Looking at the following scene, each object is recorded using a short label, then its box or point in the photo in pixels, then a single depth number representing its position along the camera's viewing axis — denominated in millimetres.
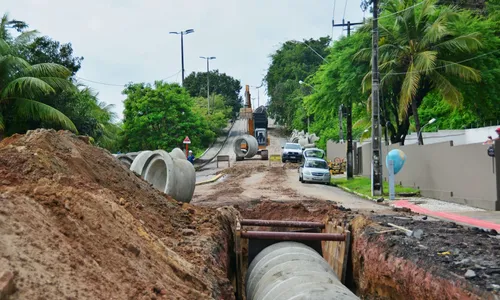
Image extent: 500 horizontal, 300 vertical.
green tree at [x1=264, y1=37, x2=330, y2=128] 86375
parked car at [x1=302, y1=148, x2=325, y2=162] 40156
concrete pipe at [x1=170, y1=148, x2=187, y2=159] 25316
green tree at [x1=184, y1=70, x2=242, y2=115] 106875
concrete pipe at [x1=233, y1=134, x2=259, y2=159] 56000
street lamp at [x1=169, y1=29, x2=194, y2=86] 59688
